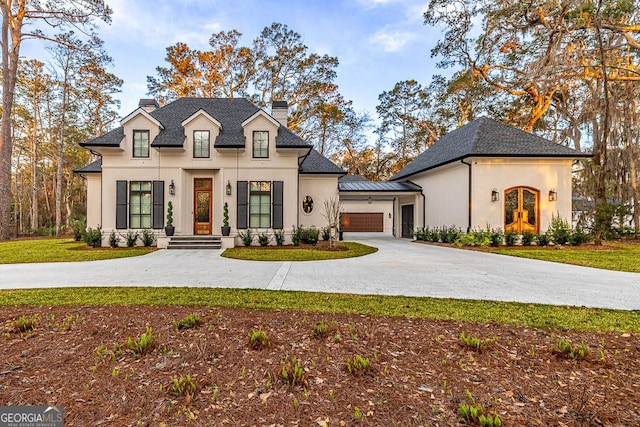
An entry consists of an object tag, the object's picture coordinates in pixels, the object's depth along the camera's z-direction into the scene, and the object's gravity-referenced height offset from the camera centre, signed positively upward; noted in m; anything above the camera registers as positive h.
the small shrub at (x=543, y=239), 11.01 -0.91
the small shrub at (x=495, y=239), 10.98 -0.90
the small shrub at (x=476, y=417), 1.76 -1.24
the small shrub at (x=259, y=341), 2.71 -1.17
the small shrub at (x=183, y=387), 2.08 -1.23
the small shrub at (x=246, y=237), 11.17 -0.83
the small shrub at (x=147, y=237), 10.87 -0.81
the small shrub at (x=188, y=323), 3.11 -1.15
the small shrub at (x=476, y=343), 2.64 -1.18
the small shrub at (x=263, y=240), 11.17 -0.94
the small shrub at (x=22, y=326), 3.00 -1.15
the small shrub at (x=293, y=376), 2.20 -1.23
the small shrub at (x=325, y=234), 12.84 -0.82
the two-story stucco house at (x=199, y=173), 11.16 +1.66
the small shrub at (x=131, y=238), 10.80 -0.84
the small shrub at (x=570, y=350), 2.49 -1.18
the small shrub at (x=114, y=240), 10.80 -0.90
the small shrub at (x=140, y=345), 2.59 -1.17
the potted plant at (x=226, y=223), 11.05 -0.29
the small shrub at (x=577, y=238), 10.85 -0.86
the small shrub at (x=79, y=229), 12.54 -0.59
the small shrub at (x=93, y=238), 10.65 -0.82
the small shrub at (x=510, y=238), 11.18 -0.88
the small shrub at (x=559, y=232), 10.84 -0.65
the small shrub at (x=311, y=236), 11.51 -0.84
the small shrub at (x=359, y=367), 2.32 -1.22
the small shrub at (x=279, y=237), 11.37 -0.85
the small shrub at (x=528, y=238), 11.01 -0.87
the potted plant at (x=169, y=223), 10.81 -0.30
